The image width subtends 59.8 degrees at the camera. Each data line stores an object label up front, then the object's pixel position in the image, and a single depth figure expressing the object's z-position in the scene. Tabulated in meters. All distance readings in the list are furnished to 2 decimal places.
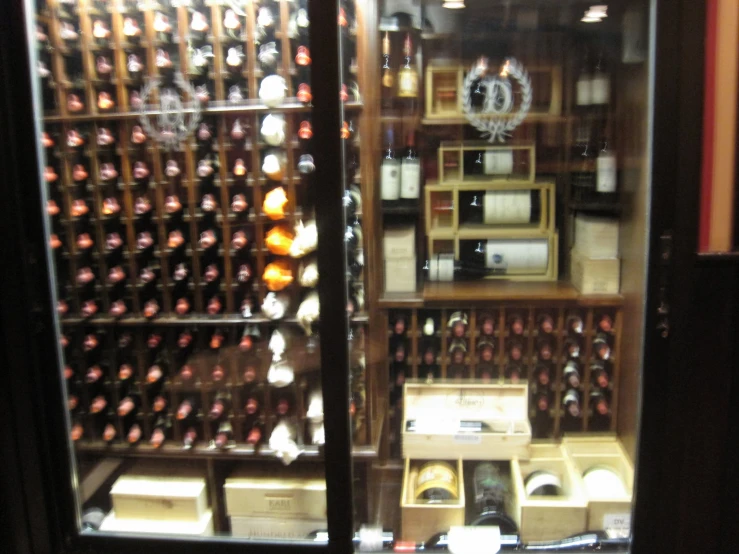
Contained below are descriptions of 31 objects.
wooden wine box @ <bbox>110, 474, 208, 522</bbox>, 1.93
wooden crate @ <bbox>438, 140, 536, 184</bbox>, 2.00
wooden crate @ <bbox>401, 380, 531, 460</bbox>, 2.00
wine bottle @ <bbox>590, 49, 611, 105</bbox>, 1.96
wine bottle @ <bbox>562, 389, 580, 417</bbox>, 2.04
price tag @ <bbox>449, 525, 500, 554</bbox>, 1.75
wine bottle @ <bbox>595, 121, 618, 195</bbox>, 1.98
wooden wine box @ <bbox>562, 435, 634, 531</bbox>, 1.82
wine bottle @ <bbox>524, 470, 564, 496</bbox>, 1.93
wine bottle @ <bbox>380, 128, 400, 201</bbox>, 2.02
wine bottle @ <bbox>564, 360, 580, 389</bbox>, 2.03
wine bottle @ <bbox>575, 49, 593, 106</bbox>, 1.97
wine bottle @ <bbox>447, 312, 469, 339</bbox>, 2.05
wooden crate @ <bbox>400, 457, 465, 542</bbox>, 1.87
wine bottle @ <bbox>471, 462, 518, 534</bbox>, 1.87
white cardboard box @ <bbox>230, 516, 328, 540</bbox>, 1.94
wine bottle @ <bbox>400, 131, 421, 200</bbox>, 2.03
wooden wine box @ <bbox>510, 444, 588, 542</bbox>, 1.82
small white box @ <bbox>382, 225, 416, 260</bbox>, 2.06
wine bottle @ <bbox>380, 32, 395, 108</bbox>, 2.00
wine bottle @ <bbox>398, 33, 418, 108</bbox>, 2.00
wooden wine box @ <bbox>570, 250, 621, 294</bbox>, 1.99
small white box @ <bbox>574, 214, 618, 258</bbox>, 1.99
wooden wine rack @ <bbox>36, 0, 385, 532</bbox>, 1.81
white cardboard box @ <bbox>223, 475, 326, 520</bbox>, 1.93
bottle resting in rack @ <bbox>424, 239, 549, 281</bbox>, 2.05
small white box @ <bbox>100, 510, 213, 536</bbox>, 1.90
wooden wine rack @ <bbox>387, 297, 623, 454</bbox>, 2.02
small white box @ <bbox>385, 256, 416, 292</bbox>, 2.07
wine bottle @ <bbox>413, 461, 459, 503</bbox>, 1.92
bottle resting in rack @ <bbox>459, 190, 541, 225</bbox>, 2.02
